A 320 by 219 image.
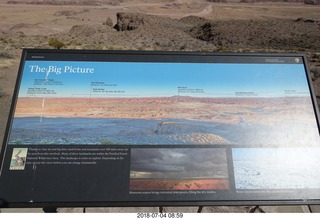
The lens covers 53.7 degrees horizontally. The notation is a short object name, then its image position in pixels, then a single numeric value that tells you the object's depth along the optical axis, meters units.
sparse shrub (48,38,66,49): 11.66
